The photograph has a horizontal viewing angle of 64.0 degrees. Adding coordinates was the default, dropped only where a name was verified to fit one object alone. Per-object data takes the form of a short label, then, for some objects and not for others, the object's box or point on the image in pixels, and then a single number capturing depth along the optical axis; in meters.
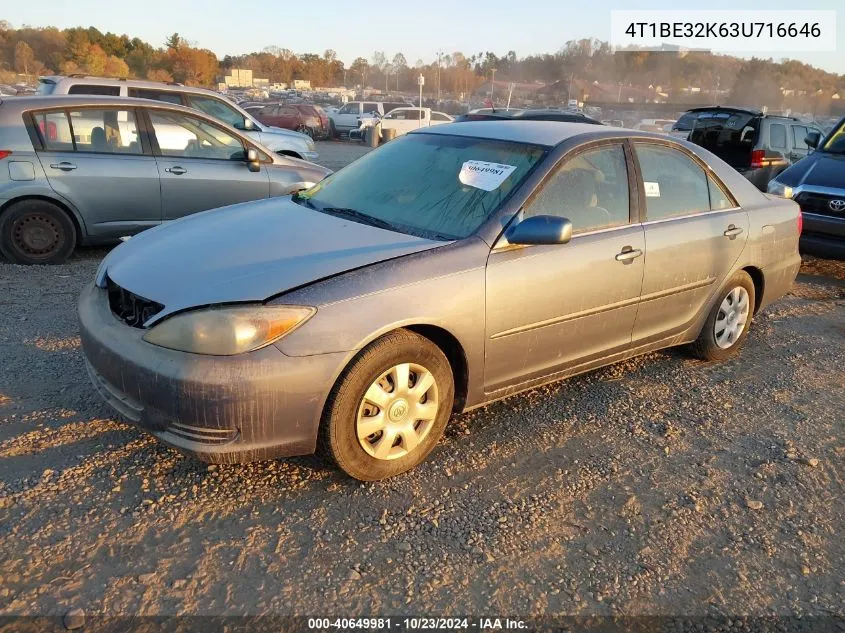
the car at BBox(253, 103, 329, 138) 26.25
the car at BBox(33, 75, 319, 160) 9.93
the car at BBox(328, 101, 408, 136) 29.12
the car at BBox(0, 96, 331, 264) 6.07
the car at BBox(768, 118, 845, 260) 7.05
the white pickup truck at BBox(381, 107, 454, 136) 27.53
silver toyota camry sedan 2.67
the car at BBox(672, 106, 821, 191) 10.90
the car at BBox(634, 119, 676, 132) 28.46
